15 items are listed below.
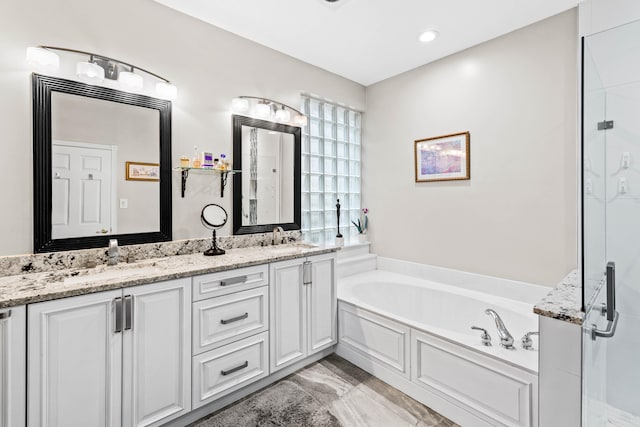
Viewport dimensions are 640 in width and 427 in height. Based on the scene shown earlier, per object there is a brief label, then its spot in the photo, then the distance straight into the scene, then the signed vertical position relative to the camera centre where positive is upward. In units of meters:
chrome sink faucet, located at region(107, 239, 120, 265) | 1.81 -0.24
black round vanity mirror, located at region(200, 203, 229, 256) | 2.18 -0.05
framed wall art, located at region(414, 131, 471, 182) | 2.73 +0.55
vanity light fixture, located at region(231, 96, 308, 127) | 2.49 +0.94
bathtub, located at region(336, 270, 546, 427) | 1.60 -0.91
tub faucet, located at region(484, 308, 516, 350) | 1.72 -0.74
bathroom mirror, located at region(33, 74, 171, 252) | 1.69 +0.30
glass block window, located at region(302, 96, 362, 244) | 3.21 +0.52
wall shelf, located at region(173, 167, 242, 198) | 2.20 +0.33
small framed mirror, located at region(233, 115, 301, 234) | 2.51 +0.35
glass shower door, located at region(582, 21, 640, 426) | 1.29 -0.07
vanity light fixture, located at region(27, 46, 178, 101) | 1.62 +0.89
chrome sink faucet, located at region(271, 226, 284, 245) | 2.69 -0.21
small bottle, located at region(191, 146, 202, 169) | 2.20 +0.41
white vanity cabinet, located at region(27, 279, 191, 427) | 1.29 -0.71
